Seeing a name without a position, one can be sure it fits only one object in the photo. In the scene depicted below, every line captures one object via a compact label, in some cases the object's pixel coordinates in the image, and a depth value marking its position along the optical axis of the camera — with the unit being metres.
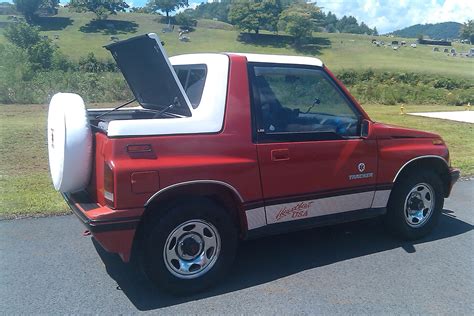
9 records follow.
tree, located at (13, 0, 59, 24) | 99.94
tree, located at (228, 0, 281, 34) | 104.75
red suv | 3.55
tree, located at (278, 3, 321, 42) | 100.25
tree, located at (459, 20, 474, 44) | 146.88
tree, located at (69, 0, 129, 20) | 105.88
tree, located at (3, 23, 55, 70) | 57.22
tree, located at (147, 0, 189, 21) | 121.69
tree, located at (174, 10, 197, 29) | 107.29
